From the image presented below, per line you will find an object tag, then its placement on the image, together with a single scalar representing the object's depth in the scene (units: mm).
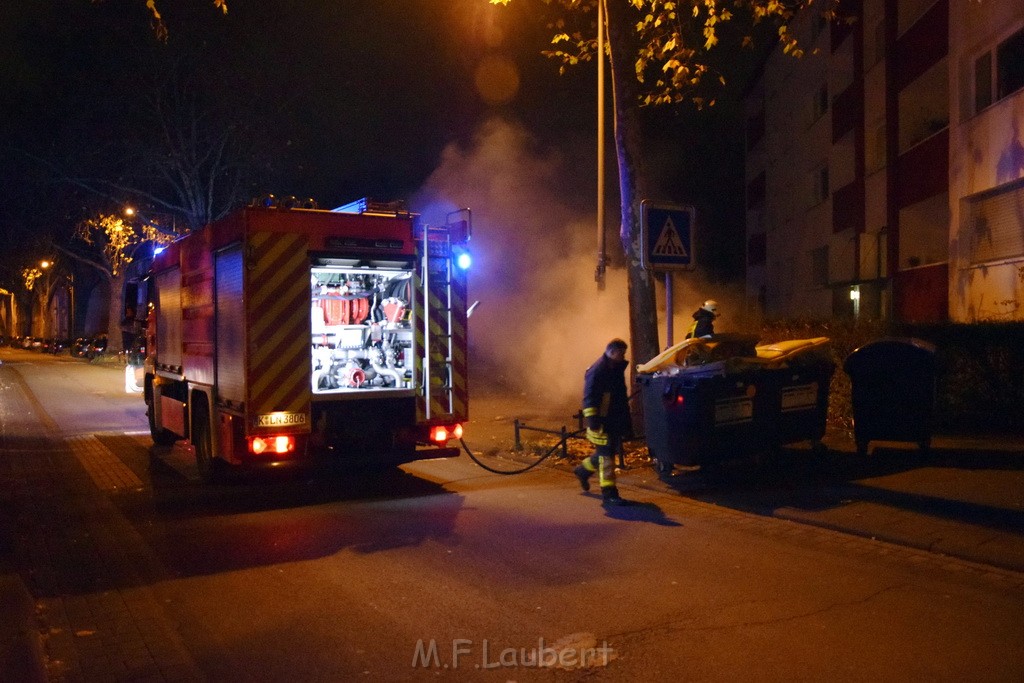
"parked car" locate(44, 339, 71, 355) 59822
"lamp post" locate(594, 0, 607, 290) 10375
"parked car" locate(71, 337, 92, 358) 48897
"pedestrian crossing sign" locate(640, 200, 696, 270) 9008
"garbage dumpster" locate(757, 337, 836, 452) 8484
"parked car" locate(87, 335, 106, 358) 45812
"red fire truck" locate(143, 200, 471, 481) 7773
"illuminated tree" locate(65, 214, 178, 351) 28984
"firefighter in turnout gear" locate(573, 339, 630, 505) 7730
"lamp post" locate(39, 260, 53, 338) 57375
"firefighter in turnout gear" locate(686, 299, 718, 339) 9273
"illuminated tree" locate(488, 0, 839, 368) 10320
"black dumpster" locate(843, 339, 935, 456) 8617
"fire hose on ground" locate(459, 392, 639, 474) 9391
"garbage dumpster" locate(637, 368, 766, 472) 8023
